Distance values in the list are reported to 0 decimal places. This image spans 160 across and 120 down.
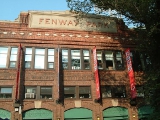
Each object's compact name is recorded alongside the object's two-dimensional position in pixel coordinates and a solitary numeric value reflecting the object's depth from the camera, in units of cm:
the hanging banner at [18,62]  1789
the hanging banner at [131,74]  1977
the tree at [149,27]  1601
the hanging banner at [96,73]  1910
